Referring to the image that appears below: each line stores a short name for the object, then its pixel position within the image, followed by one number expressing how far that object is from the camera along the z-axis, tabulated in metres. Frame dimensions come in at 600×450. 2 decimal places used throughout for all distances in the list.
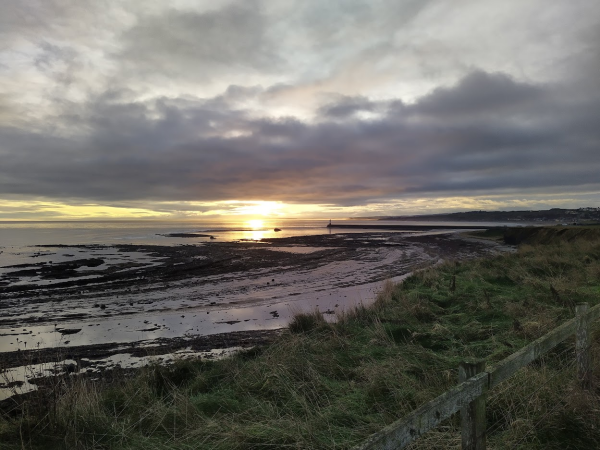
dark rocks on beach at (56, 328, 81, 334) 14.02
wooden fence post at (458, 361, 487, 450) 3.04
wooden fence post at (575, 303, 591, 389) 4.91
